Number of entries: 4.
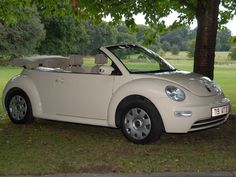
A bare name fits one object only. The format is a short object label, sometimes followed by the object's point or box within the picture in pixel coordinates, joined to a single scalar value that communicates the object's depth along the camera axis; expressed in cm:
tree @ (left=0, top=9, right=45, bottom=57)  6328
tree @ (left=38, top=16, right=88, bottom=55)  7638
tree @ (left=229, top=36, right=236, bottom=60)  4711
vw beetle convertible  716
